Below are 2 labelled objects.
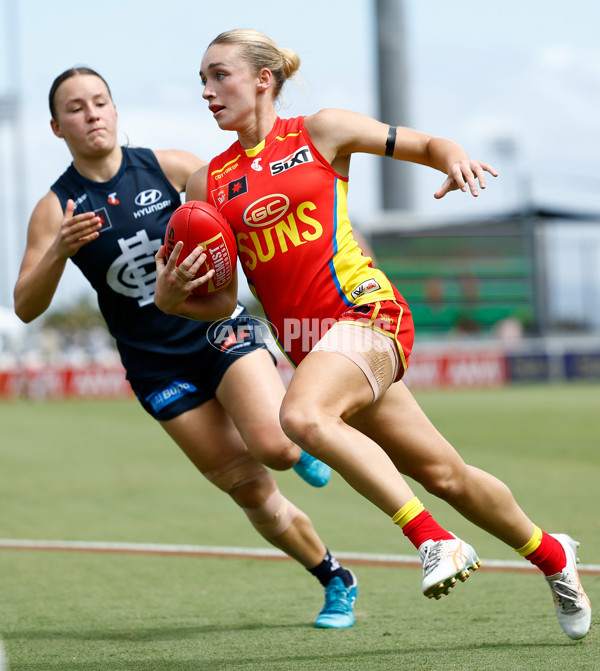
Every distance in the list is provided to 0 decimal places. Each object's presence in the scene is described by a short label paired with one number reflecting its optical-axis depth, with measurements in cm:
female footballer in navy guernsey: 988
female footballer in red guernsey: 775
